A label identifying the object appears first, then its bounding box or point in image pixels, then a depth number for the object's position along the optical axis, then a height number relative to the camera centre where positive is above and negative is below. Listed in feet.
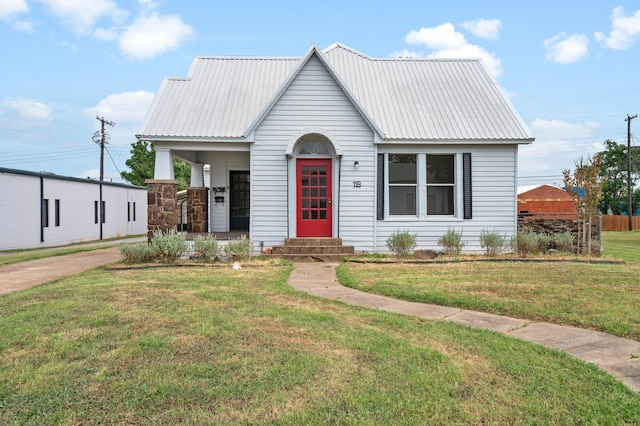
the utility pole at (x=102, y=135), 125.50 +21.84
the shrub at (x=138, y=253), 33.81 -2.94
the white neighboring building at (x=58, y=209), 61.00 +0.64
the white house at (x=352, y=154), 39.32 +5.24
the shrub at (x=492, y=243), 38.29 -2.49
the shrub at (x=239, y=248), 35.83 -2.74
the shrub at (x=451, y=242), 39.11 -2.54
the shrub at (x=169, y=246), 33.55 -2.41
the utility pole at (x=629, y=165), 127.85 +13.51
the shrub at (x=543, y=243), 38.96 -2.54
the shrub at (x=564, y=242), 39.40 -2.48
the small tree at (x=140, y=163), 133.39 +14.89
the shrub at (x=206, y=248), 35.09 -2.65
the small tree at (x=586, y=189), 36.81 +1.98
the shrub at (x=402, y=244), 37.70 -2.54
